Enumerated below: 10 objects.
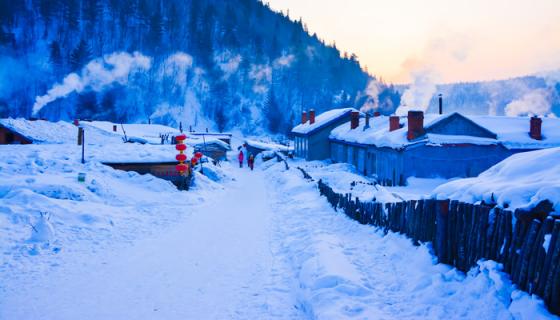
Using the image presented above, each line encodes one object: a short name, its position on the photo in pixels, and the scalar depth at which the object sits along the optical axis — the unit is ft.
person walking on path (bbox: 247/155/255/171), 141.72
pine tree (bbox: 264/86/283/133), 362.33
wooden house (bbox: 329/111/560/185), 89.45
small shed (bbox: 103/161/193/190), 74.69
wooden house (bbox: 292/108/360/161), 147.95
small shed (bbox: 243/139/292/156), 179.54
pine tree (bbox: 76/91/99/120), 339.81
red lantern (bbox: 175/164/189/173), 70.38
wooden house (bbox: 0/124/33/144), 113.50
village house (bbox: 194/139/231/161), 160.45
